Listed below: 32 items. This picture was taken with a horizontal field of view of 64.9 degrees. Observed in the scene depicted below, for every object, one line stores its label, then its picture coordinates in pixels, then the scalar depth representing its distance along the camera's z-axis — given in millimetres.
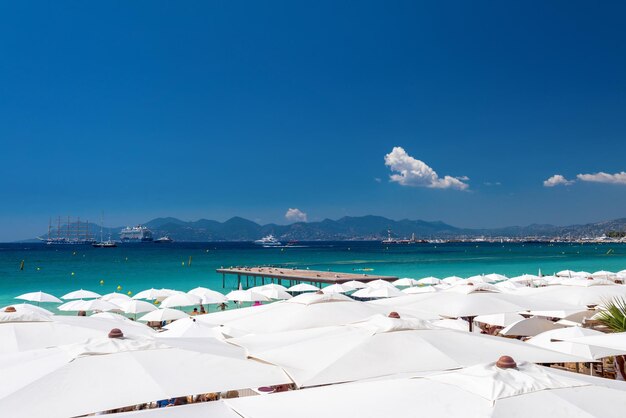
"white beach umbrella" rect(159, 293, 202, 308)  17309
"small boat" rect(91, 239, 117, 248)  146375
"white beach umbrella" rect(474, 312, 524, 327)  12111
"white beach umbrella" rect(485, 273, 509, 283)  25488
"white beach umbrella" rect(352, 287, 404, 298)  18484
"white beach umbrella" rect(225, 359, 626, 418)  3066
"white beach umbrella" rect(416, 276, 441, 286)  24969
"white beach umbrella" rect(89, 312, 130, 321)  12414
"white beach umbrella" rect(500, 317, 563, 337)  11273
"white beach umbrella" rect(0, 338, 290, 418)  3832
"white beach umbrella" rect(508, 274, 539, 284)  23819
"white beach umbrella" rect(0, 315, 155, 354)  6613
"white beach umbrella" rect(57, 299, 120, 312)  16500
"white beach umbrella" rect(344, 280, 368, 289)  23305
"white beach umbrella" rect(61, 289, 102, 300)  20828
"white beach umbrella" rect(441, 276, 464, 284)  23058
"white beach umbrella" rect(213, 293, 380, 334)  8109
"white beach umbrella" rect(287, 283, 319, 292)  23188
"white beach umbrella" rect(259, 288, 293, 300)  20266
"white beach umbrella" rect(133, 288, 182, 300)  21578
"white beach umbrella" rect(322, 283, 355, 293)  20816
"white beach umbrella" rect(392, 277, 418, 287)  25697
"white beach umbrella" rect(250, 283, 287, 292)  20994
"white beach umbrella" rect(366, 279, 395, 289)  19516
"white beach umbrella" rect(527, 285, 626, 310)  12203
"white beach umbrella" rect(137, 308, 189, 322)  15164
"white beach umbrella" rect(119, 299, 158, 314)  16988
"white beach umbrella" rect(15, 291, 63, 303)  18141
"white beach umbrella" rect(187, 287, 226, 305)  18762
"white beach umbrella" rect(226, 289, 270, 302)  19266
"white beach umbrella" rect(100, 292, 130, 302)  19375
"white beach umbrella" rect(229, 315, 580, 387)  4727
